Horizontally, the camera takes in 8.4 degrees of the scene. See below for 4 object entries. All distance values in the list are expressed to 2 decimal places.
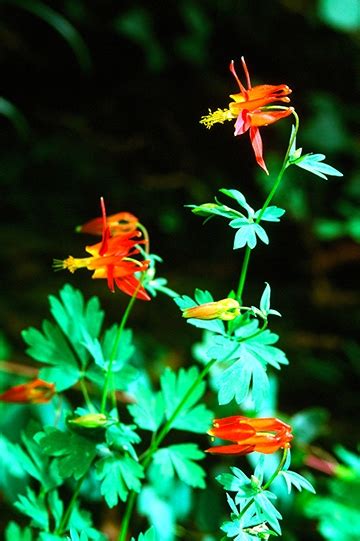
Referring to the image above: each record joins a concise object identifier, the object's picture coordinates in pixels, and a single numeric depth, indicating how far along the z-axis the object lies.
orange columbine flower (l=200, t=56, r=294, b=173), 1.12
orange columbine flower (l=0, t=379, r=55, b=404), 1.24
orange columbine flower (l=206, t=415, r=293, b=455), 1.11
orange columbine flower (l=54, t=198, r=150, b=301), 1.15
